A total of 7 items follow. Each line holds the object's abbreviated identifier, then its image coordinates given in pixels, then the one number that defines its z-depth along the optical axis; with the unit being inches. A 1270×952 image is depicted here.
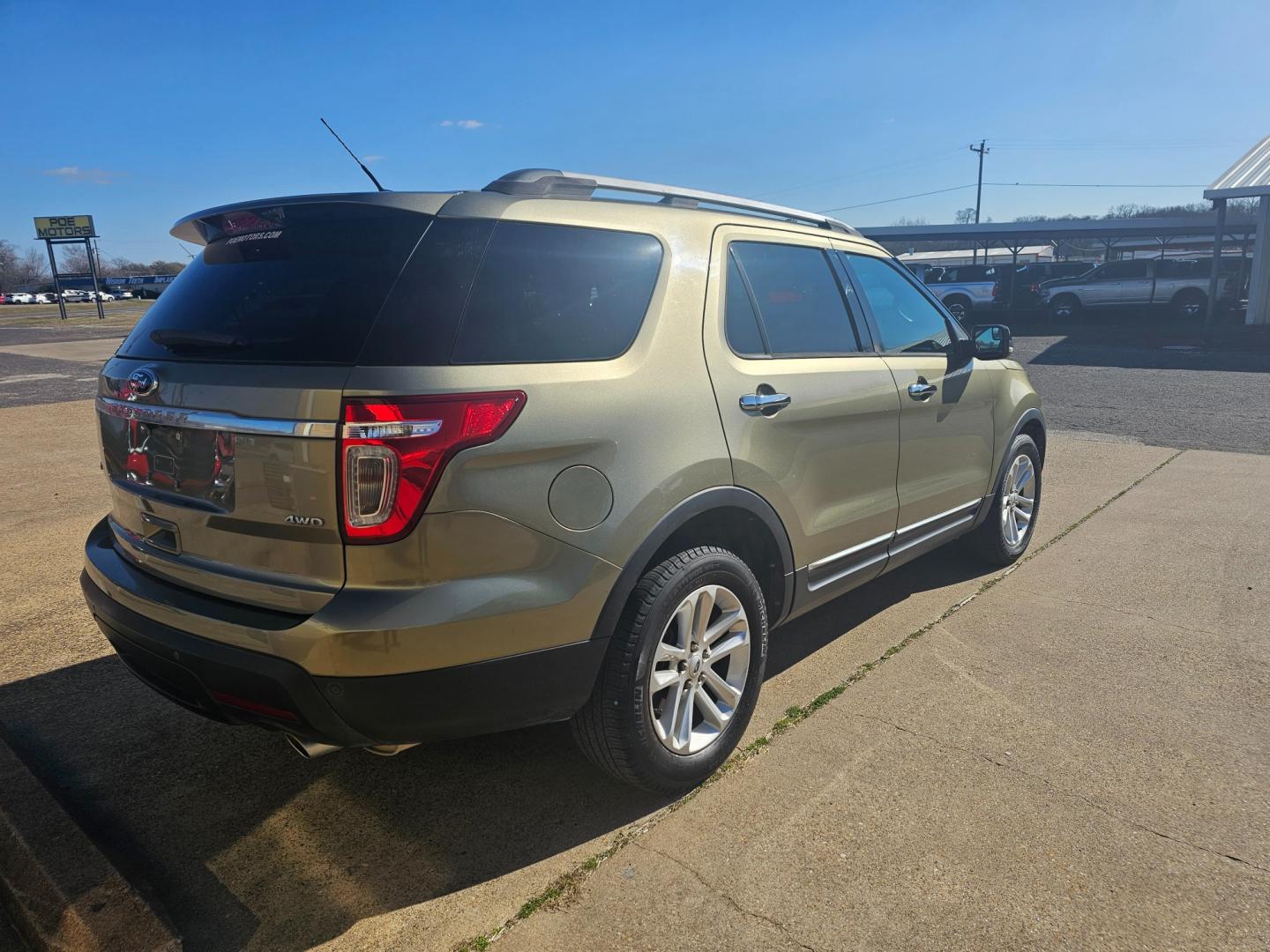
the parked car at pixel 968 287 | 1067.9
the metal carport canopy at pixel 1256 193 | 725.9
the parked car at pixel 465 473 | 85.1
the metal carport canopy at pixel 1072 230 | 1075.9
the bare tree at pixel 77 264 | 3972.9
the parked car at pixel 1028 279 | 1033.5
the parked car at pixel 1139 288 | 965.2
